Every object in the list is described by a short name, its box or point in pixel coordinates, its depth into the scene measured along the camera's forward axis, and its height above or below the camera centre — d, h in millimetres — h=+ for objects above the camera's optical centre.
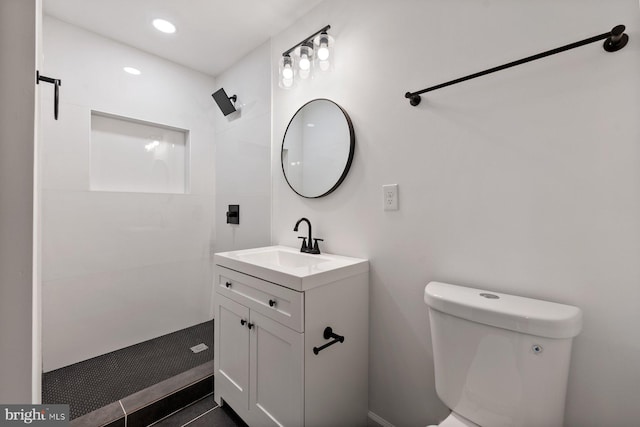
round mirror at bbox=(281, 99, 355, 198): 1537 +398
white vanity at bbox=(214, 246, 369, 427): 1115 -592
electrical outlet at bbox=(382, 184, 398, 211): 1316 +85
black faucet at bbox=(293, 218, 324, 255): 1623 -199
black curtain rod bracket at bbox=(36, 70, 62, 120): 900 +416
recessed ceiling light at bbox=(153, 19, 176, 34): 1843 +1284
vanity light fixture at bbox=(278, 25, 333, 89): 1554 +936
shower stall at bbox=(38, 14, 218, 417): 1783 -32
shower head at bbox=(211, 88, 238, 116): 2342 +964
